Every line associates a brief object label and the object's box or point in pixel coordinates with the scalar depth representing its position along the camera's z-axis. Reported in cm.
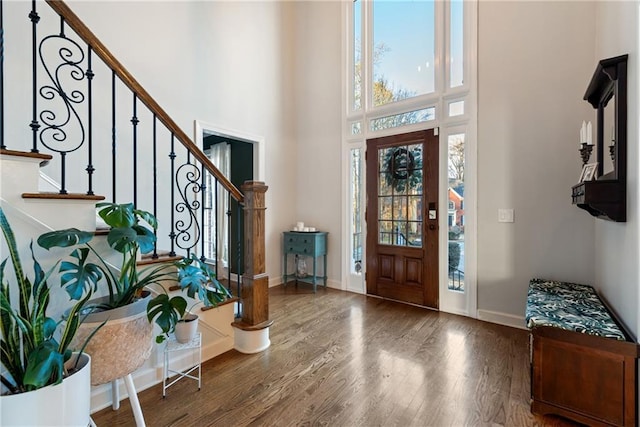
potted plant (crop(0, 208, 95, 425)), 99
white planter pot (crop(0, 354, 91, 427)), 98
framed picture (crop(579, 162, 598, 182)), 210
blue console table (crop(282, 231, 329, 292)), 416
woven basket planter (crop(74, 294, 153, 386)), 129
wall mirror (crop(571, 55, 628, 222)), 169
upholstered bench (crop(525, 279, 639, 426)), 153
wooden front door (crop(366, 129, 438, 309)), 344
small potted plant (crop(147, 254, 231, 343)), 139
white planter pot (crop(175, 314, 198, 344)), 193
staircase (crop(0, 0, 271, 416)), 141
